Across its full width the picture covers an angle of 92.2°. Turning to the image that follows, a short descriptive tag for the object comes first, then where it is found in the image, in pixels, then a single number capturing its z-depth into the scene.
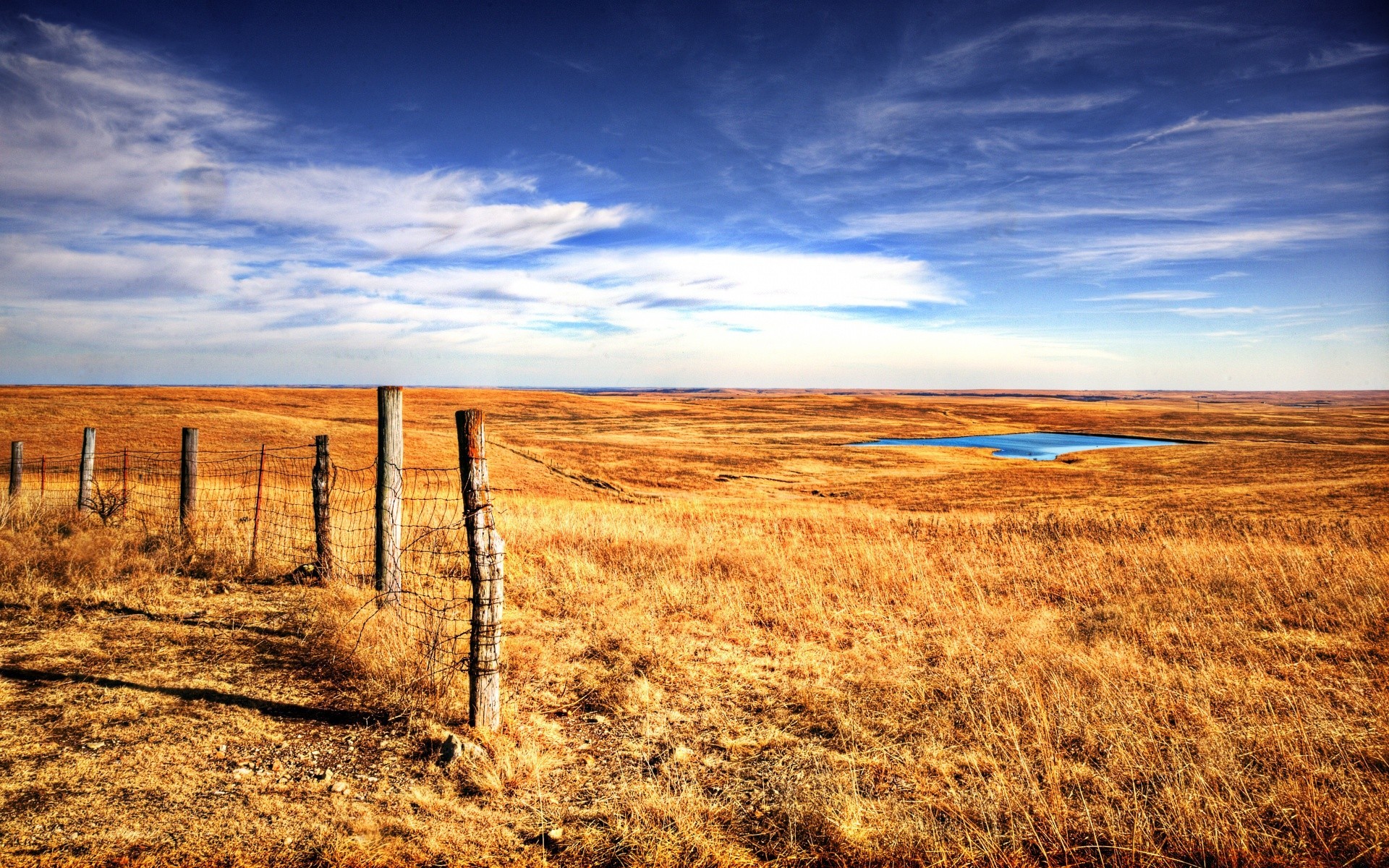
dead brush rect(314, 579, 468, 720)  5.32
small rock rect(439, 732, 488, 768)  4.47
